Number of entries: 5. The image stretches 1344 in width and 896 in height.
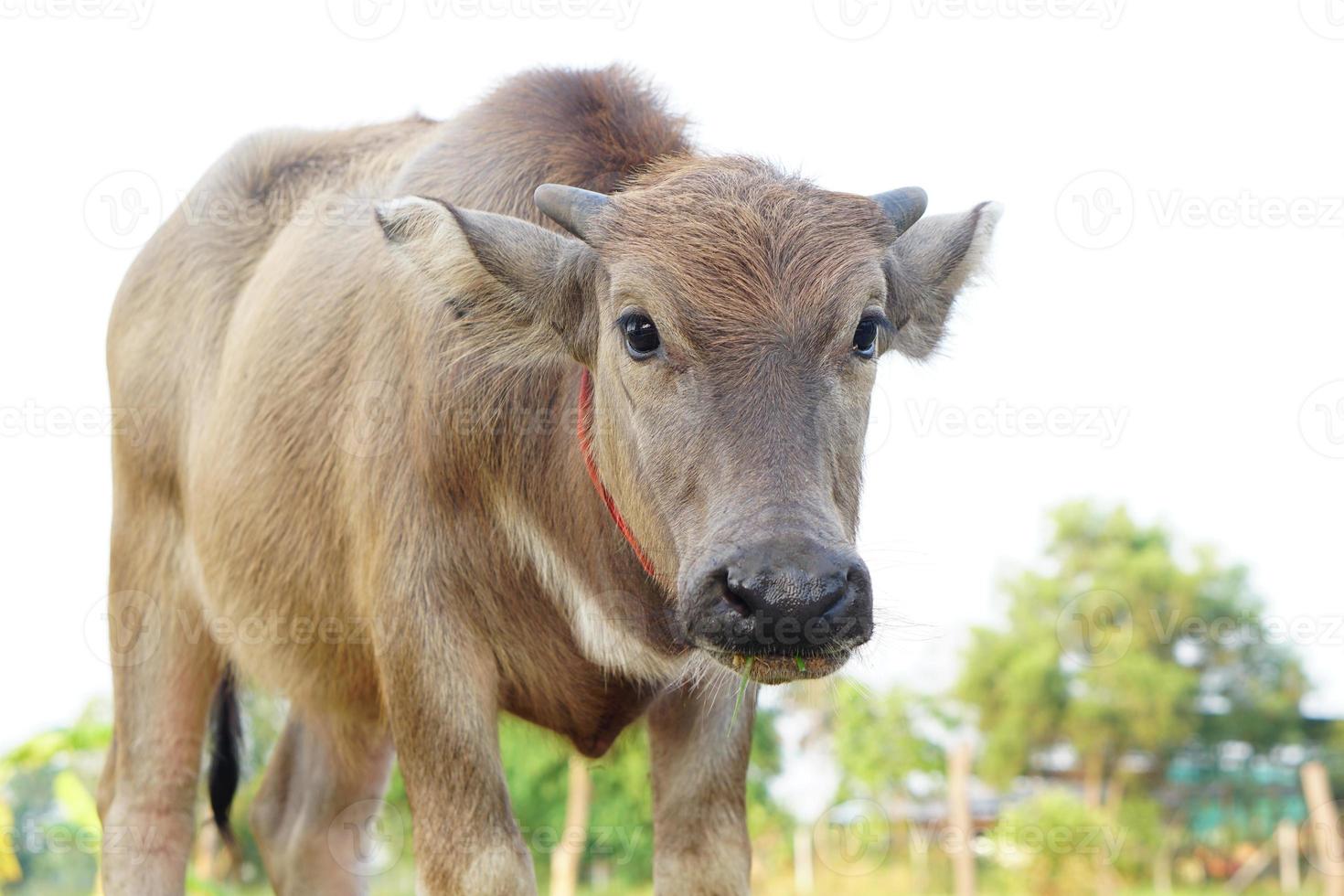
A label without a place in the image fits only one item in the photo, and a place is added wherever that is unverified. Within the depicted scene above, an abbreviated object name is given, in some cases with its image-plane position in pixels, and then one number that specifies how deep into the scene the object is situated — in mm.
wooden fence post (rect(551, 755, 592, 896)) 22953
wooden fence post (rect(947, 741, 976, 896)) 20197
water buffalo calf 3371
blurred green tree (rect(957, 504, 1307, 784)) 43188
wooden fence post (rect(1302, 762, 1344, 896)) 19656
